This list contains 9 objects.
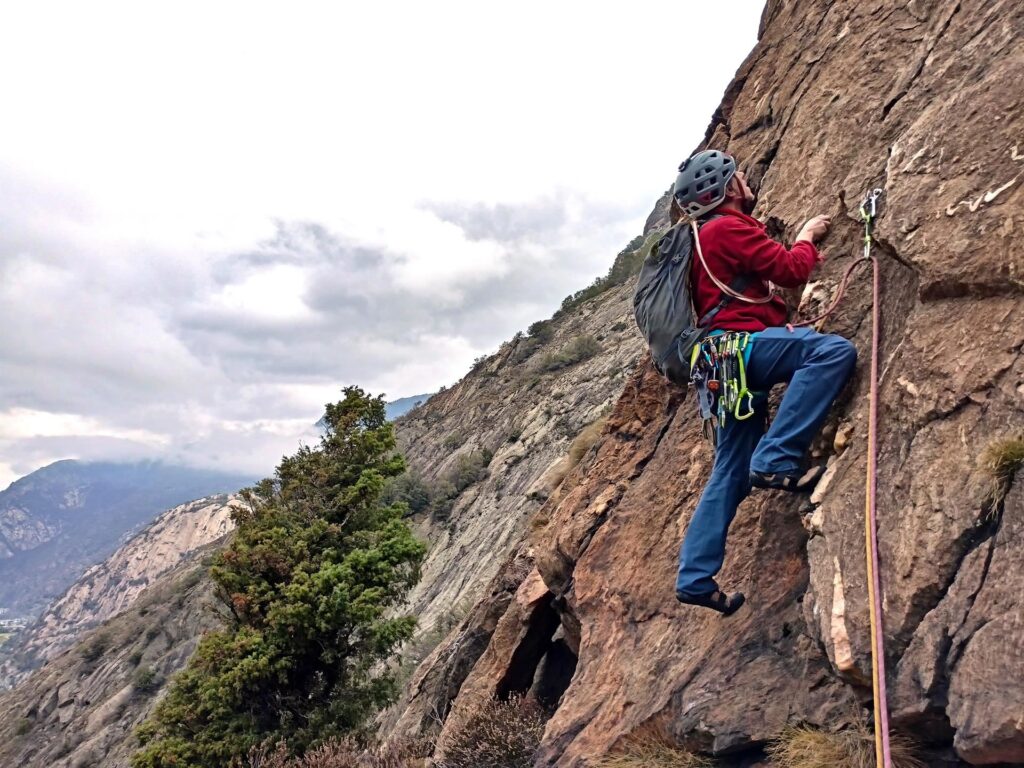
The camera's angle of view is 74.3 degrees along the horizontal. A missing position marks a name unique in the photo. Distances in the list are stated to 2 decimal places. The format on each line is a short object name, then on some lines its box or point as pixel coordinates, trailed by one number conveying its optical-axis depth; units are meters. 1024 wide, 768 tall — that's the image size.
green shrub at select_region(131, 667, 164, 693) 32.72
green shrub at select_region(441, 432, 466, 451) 38.81
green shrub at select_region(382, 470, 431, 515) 32.88
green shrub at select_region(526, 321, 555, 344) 46.02
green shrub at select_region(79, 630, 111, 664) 42.78
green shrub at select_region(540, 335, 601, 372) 35.72
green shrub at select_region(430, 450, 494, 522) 30.65
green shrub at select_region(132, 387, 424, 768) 13.44
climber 3.98
